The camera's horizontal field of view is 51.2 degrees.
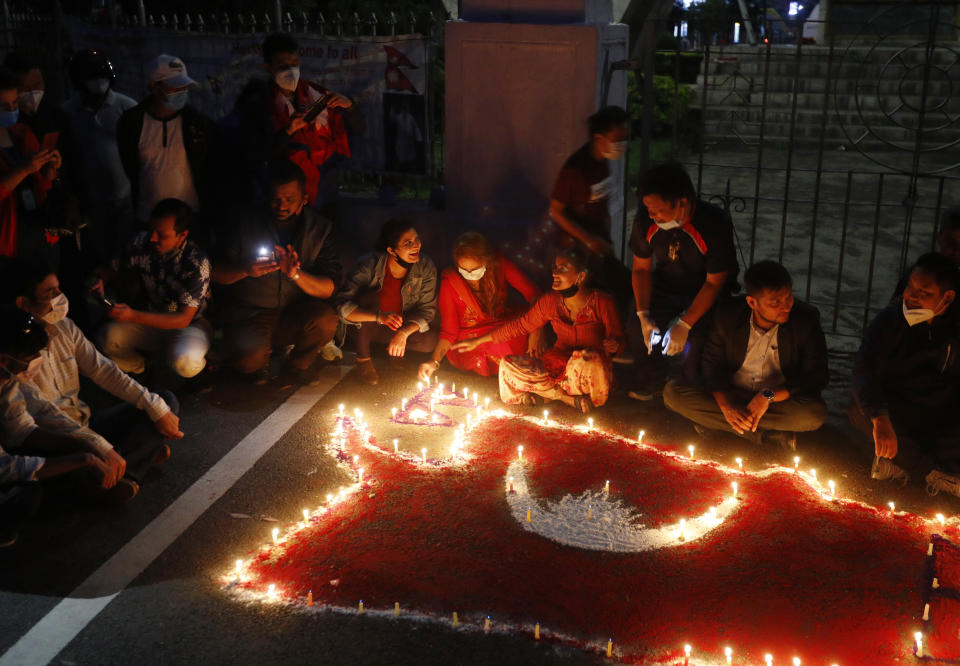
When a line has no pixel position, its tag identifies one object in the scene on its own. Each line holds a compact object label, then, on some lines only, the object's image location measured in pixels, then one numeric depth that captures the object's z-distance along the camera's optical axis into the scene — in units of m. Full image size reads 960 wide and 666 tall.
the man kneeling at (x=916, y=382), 5.23
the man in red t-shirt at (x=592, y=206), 6.70
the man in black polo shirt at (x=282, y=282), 6.61
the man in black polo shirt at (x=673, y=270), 6.11
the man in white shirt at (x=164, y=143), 6.70
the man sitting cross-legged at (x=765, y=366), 5.63
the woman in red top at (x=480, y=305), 6.70
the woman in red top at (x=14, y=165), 6.30
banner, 7.83
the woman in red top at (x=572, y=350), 6.23
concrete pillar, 7.32
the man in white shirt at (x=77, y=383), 5.04
